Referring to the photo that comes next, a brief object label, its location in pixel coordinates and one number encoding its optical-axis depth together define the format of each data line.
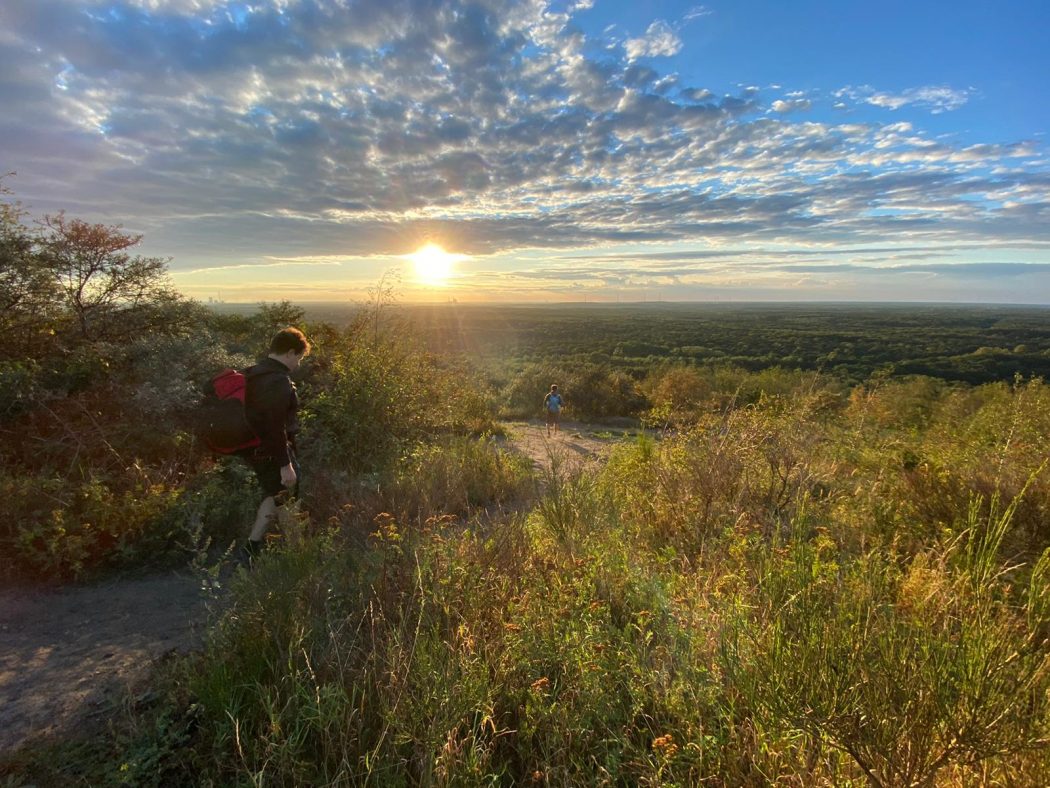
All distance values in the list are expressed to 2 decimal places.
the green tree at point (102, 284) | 6.30
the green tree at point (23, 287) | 5.68
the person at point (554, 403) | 14.00
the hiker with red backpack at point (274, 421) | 3.92
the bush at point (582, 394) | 20.50
